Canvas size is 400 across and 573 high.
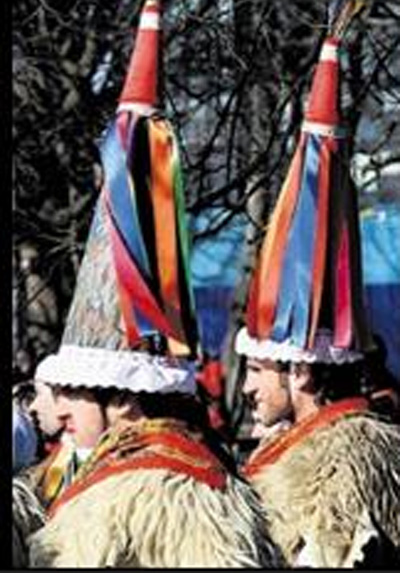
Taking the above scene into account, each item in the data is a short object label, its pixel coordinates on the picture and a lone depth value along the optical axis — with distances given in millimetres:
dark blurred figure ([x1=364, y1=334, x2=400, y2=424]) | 16567
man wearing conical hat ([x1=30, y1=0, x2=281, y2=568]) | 8078
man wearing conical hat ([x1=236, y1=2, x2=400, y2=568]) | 10008
